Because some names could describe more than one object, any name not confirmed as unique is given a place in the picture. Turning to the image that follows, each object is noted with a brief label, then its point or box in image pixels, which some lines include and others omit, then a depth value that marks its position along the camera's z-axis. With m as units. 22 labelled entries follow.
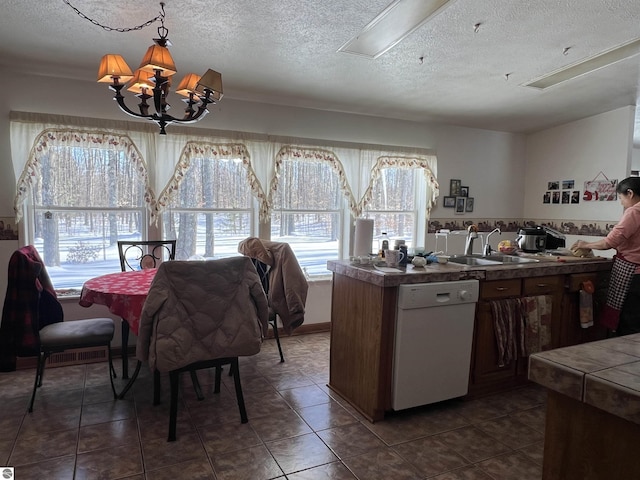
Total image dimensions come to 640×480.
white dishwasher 2.38
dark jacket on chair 2.37
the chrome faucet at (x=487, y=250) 3.35
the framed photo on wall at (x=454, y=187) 4.98
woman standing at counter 2.86
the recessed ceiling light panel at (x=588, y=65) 3.08
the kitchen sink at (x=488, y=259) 3.09
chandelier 2.02
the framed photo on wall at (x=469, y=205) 5.09
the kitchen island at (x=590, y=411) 0.79
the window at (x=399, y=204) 4.59
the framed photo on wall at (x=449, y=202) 4.95
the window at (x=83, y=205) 3.29
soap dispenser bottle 2.77
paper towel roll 2.82
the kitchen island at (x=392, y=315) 2.41
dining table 2.43
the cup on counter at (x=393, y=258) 2.57
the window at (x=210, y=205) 3.71
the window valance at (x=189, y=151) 3.15
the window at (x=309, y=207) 4.09
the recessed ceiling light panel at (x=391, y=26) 2.41
